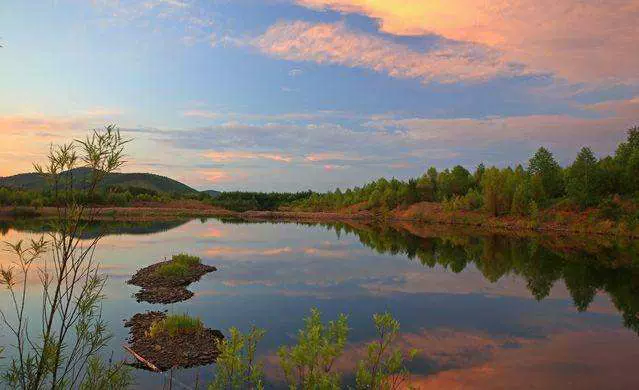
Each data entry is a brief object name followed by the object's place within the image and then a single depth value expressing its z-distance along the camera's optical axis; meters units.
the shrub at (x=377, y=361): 8.09
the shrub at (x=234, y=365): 8.14
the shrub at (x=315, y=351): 7.71
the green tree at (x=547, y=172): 107.06
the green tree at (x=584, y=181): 90.56
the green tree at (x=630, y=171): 88.65
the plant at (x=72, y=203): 6.65
